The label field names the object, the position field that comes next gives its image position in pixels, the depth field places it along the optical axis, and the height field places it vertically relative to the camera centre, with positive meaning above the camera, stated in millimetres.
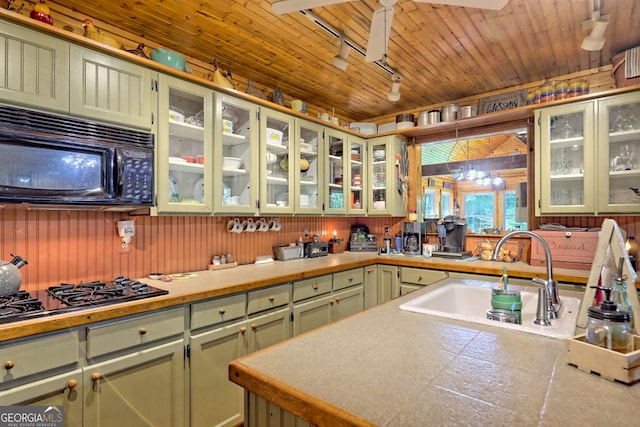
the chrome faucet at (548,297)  1268 -328
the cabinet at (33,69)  1546 +705
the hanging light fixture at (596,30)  2010 +1127
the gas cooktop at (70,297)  1408 -415
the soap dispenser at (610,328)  828 -290
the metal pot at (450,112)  3420 +1047
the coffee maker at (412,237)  3631 -256
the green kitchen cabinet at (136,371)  1518 -776
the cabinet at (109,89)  1762 +703
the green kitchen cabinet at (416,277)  2994 -586
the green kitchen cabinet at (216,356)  1872 -847
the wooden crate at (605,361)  780 -360
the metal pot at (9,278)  1551 -308
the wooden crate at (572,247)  2586 -264
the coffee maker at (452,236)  3336 -226
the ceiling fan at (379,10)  1526 +1008
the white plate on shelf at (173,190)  2172 +157
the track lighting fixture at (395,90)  2823 +1058
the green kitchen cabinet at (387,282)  3238 -675
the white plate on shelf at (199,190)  2322 +164
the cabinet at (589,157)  2529 +459
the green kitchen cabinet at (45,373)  1299 -662
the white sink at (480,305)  1177 -407
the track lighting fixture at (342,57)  2240 +1064
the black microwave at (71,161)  1531 +270
